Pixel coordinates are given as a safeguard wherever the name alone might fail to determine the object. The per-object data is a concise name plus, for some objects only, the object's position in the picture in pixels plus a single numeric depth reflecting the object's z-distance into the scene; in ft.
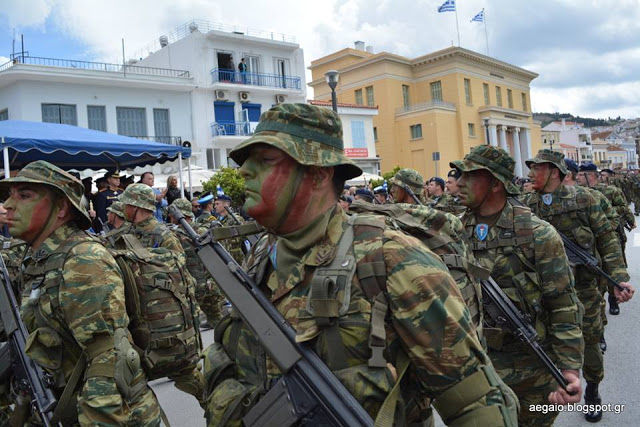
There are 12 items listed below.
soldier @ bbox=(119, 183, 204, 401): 18.60
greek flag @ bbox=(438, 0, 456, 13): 129.08
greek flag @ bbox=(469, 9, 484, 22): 151.84
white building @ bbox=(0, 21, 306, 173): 77.20
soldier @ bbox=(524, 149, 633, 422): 16.06
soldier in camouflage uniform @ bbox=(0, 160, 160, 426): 8.54
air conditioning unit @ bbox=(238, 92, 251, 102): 98.48
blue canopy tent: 28.94
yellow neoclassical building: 140.67
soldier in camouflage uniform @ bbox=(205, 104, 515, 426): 5.12
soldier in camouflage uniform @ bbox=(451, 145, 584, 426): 10.34
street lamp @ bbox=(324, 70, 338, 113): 36.55
